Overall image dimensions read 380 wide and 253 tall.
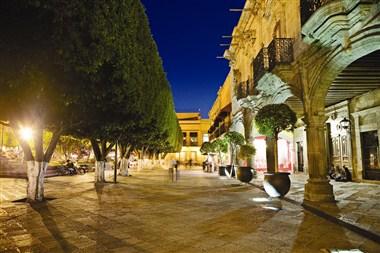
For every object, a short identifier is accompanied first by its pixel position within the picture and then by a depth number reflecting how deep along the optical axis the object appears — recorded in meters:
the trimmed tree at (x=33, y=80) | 5.16
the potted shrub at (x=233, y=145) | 18.20
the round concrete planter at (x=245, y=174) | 16.30
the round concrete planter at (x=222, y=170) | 22.89
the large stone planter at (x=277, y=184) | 10.21
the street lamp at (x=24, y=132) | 9.98
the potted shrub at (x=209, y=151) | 26.55
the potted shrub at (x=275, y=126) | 9.79
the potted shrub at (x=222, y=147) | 22.38
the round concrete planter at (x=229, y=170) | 21.50
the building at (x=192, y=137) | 69.12
